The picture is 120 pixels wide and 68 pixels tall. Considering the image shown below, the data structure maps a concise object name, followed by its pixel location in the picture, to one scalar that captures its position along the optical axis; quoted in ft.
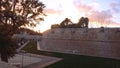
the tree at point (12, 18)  22.25
